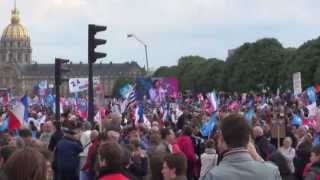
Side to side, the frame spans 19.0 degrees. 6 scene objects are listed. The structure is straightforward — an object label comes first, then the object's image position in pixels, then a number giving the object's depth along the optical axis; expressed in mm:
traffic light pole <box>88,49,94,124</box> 19416
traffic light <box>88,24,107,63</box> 19484
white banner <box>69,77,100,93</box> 38312
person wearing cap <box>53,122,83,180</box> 15344
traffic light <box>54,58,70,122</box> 22450
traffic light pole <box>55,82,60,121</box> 22241
